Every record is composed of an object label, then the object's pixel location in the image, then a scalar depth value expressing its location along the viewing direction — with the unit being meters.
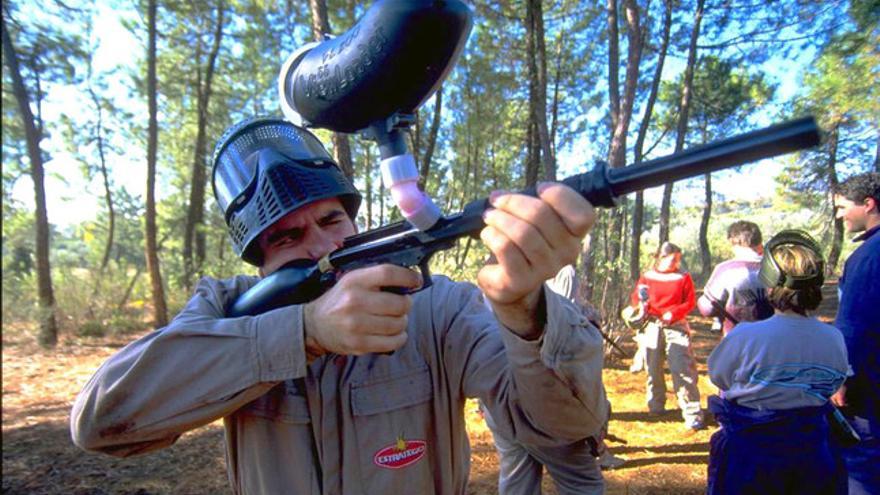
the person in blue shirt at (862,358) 2.67
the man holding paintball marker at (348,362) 1.18
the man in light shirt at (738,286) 3.76
